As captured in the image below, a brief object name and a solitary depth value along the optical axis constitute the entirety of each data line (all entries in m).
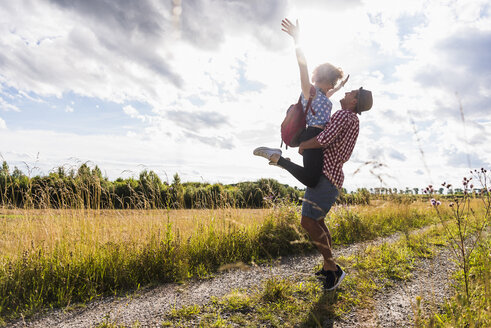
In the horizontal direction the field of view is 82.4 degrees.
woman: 2.95
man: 2.91
